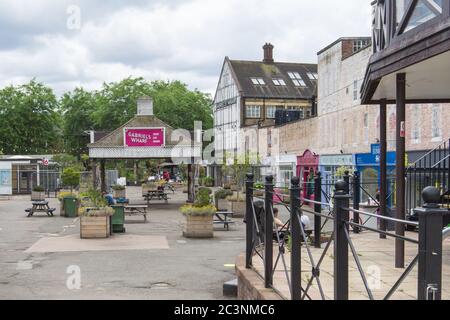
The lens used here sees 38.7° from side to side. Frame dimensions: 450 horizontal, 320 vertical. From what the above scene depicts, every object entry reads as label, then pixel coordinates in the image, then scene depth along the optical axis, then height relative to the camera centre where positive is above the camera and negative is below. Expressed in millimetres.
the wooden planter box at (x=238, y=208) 27162 -1916
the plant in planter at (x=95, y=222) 17438 -1584
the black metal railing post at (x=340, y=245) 4352 -563
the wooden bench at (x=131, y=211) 23519 -1870
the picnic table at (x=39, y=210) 26309 -1869
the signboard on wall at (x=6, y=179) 47469 -1077
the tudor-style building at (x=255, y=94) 63812 +7059
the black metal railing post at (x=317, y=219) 9183 -818
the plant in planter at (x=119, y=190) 38638 -1606
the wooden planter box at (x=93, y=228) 17422 -1739
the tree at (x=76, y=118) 73188 +5295
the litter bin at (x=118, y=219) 19250 -1665
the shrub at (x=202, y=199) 18203 -1017
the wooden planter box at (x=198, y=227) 17719 -1765
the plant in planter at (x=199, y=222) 17734 -1626
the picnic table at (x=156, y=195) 35528 -1779
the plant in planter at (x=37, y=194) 36594 -1737
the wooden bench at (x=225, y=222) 20219 -1864
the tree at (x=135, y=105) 63125 +5932
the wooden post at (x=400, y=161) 7840 +6
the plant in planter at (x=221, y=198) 29141 -1614
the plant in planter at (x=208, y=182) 58612 -1725
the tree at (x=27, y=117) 63344 +4698
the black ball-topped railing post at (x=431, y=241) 3135 -388
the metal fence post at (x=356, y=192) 13088 -607
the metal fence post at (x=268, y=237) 7031 -830
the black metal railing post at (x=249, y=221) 8344 -765
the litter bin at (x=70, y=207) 26156 -1753
